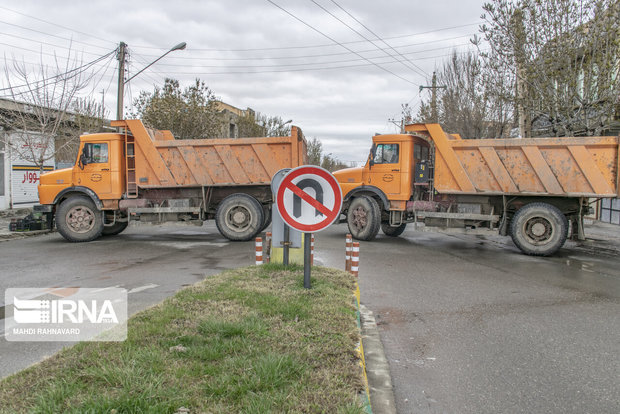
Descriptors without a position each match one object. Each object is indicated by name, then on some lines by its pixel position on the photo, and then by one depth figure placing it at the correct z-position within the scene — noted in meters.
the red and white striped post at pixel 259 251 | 7.06
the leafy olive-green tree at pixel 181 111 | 21.09
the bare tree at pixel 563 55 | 11.46
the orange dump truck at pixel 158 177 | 12.27
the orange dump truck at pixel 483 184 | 9.95
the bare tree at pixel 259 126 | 35.82
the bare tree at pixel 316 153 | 56.11
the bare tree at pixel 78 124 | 20.34
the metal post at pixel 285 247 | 6.33
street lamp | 17.30
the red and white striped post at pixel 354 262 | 6.69
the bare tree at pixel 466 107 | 18.94
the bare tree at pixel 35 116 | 17.11
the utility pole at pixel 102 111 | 22.41
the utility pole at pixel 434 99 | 22.12
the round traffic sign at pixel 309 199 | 5.16
